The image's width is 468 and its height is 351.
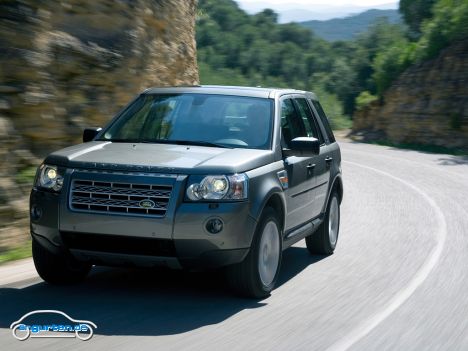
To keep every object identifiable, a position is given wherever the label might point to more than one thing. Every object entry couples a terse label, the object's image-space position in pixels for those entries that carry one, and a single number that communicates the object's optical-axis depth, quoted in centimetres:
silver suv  1220
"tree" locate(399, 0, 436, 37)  9934
